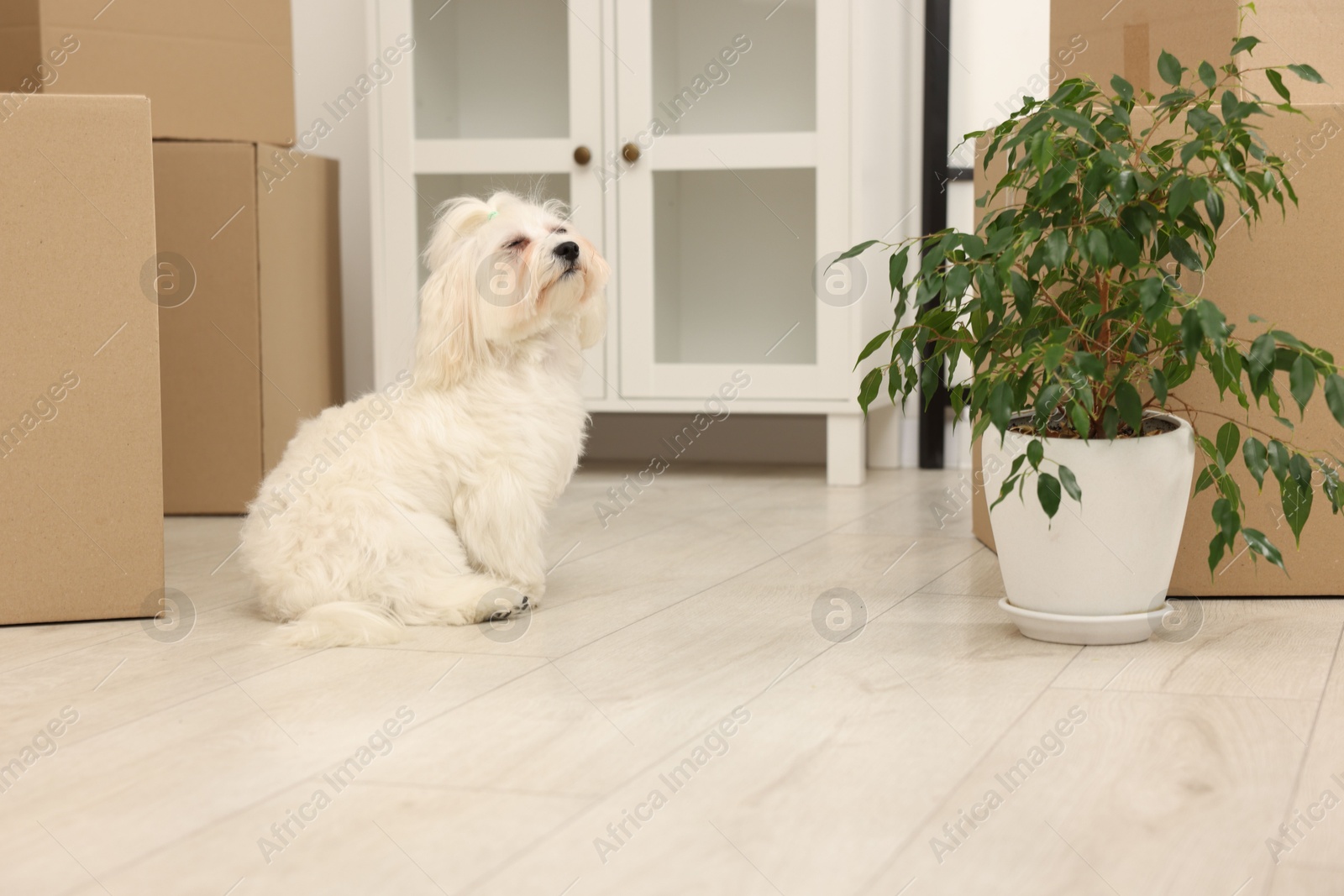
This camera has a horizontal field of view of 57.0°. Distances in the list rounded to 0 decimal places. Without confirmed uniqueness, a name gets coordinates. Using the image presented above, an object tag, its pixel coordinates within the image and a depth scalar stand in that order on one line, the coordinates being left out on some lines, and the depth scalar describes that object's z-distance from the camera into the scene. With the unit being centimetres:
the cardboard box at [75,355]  160
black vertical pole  325
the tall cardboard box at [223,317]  247
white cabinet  291
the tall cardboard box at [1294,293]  165
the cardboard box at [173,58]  228
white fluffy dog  162
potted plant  132
